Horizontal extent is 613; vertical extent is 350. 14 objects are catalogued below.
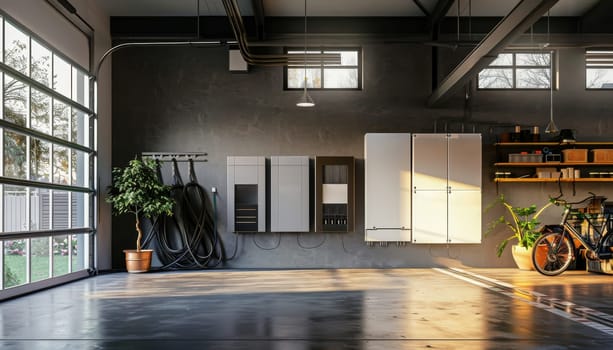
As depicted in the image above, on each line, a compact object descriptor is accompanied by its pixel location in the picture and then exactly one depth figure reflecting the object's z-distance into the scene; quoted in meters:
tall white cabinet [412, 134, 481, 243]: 9.45
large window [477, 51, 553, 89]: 10.02
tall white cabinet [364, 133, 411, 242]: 9.46
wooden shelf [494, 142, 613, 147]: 9.43
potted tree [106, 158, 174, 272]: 8.77
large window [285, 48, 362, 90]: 10.01
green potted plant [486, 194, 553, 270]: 9.24
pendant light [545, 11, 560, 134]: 9.30
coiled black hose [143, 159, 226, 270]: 9.53
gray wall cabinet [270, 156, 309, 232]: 9.55
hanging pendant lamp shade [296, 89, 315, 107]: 7.73
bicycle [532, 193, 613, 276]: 8.30
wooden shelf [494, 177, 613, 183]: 9.45
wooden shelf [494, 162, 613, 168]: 9.38
